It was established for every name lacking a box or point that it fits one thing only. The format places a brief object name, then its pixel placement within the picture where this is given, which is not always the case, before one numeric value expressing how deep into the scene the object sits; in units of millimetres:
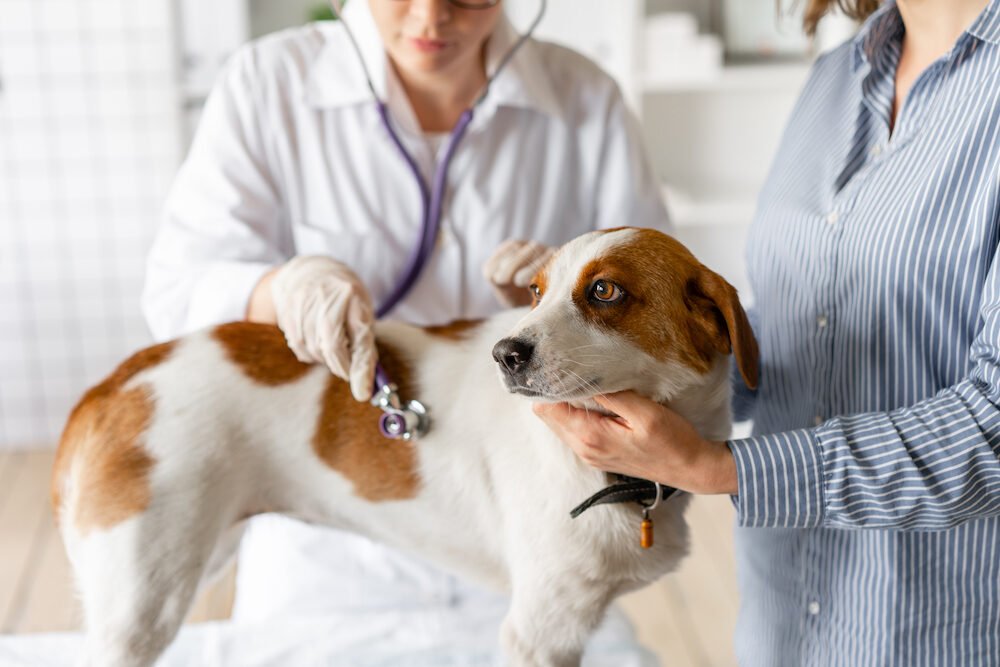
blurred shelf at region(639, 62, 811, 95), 3246
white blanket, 1409
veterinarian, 1457
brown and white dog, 1028
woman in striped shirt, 976
